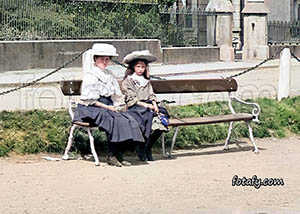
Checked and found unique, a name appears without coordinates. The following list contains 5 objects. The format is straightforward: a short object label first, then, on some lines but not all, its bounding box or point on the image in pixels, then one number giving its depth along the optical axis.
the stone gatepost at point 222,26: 28.81
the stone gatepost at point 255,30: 29.89
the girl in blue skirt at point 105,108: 9.27
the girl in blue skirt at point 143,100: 9.65
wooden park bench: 10.16
